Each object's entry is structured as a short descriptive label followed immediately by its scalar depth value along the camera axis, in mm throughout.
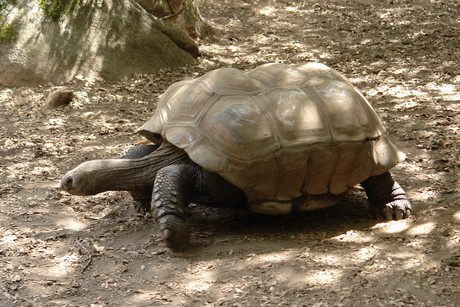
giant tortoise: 8875
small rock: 15234
